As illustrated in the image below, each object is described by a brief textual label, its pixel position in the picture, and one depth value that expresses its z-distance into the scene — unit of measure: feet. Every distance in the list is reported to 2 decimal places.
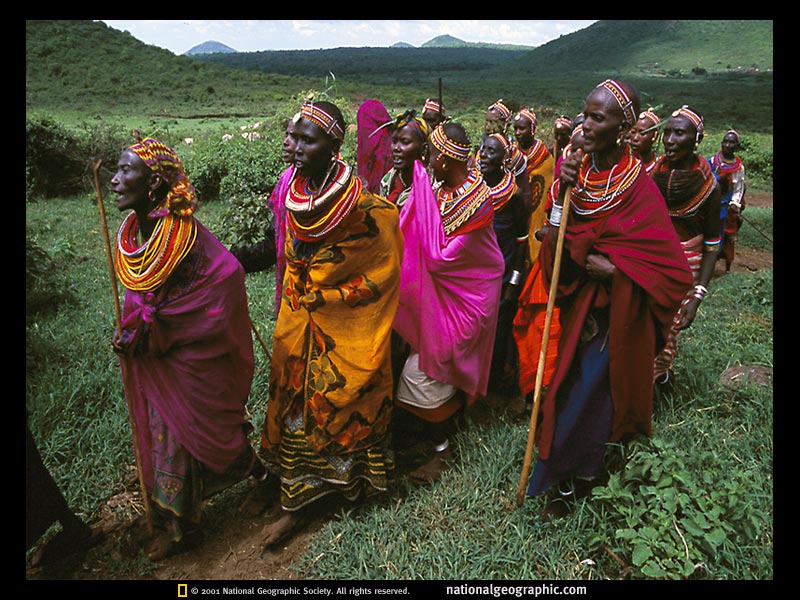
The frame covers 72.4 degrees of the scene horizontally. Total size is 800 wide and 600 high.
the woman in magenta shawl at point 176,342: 9.01
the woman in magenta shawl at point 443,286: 12.31
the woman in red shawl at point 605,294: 9.12
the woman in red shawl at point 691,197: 12.91
